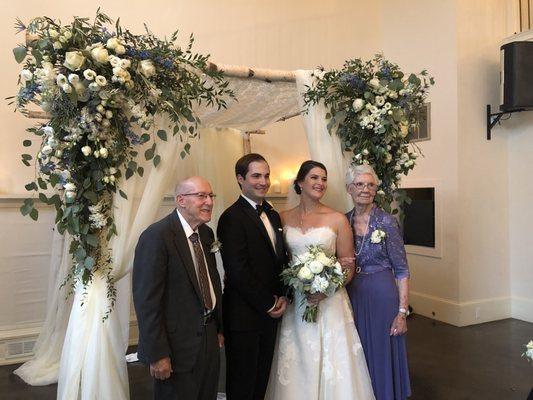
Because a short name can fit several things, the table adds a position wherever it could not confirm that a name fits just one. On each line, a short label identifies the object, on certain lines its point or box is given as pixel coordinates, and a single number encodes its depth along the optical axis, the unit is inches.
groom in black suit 98.5
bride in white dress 103.9
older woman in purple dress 107.3
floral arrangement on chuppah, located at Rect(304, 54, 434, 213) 117.6
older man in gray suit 81.4
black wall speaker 193.2
